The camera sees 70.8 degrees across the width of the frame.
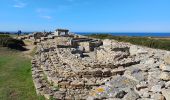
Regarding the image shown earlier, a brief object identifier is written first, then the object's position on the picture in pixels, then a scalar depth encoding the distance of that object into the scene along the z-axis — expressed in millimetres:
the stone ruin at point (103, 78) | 2863
